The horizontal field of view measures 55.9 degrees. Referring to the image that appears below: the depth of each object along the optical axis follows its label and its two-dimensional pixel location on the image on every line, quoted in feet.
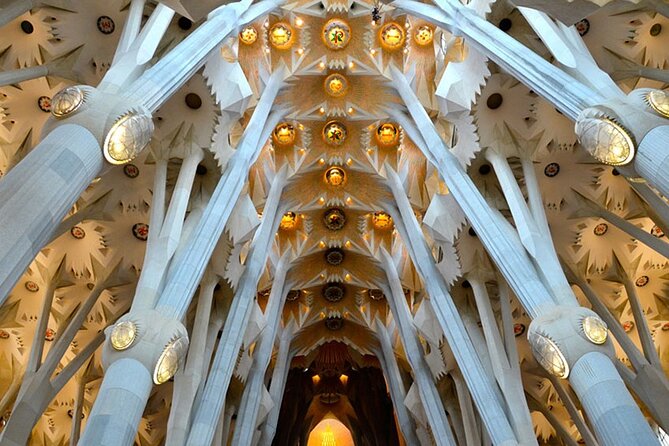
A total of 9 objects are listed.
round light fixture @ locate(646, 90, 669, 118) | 24.06
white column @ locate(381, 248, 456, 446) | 55.26
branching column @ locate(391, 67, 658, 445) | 25.93
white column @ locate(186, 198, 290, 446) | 39.73
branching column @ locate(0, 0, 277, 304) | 18.88
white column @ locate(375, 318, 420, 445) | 68.74
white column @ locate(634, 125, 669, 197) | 22.53
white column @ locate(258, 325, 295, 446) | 66.44
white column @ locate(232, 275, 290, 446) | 54.08
